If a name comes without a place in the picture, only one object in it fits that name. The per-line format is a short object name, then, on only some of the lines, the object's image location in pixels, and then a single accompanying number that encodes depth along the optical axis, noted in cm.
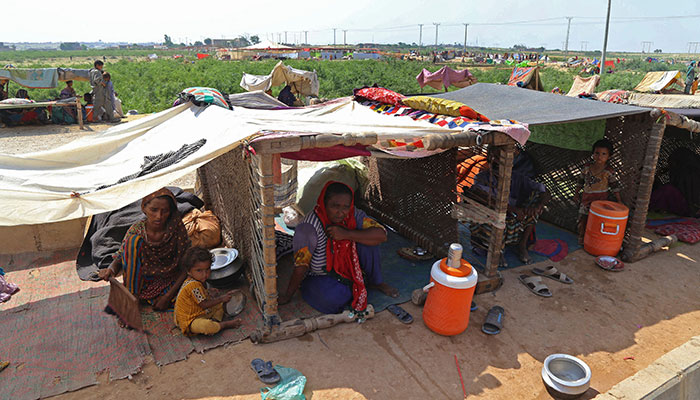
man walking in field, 1062
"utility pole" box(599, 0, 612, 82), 1900
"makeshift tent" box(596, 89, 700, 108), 735
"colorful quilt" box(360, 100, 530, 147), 342
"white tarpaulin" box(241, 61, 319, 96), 1168
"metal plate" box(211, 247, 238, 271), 383
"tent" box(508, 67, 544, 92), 982
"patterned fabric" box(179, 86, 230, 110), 423
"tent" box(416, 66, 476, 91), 1248
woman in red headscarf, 341
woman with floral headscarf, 337
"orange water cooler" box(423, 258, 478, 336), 314
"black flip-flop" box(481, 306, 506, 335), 338
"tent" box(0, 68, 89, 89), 1136
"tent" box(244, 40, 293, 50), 2865
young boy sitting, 314
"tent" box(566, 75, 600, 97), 1082
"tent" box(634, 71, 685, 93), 1114
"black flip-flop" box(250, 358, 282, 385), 278
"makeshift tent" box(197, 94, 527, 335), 304
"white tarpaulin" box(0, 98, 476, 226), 286
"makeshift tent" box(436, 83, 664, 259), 414
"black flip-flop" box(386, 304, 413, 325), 344
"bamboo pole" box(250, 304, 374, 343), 314
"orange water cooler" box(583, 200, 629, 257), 440
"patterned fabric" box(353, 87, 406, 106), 446
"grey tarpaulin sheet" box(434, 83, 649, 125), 389
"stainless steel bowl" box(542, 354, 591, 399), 272
